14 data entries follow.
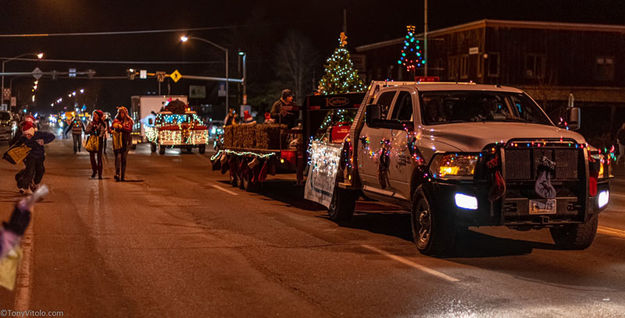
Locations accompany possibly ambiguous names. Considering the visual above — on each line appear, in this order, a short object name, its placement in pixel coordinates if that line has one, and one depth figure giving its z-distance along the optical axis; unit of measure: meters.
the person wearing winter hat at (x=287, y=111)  17.69
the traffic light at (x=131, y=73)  64.38
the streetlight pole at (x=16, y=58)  71.75
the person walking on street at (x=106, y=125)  21.34
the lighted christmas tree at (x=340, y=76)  41.25
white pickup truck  9.42
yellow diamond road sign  61.47
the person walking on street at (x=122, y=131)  20.92
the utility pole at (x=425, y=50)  36.95
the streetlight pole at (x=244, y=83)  54.03
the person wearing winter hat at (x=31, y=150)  17.28
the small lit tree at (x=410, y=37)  32.55
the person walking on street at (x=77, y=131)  37.37
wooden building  51.41
